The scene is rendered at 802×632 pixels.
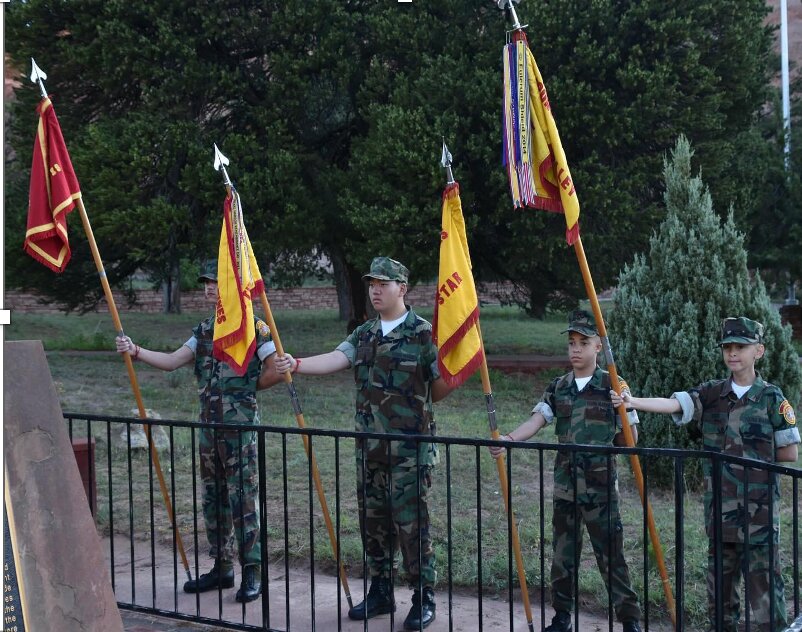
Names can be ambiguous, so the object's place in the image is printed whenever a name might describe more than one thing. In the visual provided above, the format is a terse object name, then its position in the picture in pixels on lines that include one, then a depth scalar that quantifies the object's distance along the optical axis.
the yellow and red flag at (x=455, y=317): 4.77
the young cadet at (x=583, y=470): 4.51
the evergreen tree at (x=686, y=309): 7.87
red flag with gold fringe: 5.56
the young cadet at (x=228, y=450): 5.51
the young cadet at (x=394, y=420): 4.92
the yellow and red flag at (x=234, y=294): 5.39
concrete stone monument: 3.62
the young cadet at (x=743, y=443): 4.26
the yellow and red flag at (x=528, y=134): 4.84
